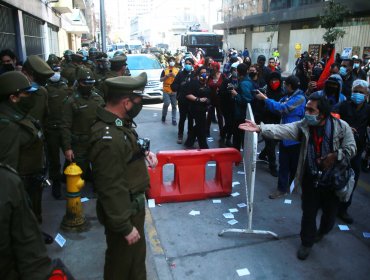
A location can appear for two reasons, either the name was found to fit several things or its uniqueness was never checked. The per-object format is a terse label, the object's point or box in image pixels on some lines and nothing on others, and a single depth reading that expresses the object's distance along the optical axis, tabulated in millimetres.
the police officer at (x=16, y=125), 2939
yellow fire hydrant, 4617
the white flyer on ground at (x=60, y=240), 4293
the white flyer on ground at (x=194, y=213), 5289
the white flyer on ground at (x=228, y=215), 5207
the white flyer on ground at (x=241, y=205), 5582
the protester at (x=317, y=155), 3826
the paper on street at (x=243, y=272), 3886
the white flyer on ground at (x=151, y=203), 5556
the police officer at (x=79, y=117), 4977
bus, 35938
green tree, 17047
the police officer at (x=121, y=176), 2520
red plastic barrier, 5562
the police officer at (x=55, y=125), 5391
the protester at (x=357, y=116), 4980
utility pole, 16681
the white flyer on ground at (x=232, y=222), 5036
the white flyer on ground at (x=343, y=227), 4906
